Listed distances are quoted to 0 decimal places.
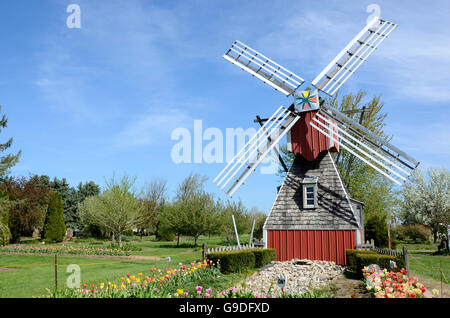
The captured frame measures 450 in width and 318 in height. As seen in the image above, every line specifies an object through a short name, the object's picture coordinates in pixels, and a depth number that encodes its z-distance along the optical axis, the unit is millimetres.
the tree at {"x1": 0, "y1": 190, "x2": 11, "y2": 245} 20316
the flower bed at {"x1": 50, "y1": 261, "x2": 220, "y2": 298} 6516
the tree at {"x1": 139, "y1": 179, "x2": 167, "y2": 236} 43375
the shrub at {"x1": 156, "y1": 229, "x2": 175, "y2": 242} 35625
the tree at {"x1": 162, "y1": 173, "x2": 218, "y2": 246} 26375
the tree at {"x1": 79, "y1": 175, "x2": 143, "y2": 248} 24641
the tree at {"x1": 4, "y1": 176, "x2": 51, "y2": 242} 35125
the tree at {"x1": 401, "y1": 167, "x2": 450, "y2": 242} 23953
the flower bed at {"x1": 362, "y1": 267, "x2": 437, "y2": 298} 5504
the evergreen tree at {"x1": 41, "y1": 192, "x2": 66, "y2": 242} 34656
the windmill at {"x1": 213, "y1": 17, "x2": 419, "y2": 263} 13156
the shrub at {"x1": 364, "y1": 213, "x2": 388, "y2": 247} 23094
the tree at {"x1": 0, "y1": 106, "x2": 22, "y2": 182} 19656
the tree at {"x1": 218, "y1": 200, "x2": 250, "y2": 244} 27761
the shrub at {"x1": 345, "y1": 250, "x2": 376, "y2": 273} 11373
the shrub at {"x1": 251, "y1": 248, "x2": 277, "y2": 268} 12398
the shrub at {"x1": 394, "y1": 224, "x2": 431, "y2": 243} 38469
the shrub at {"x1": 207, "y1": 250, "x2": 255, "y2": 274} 10977
